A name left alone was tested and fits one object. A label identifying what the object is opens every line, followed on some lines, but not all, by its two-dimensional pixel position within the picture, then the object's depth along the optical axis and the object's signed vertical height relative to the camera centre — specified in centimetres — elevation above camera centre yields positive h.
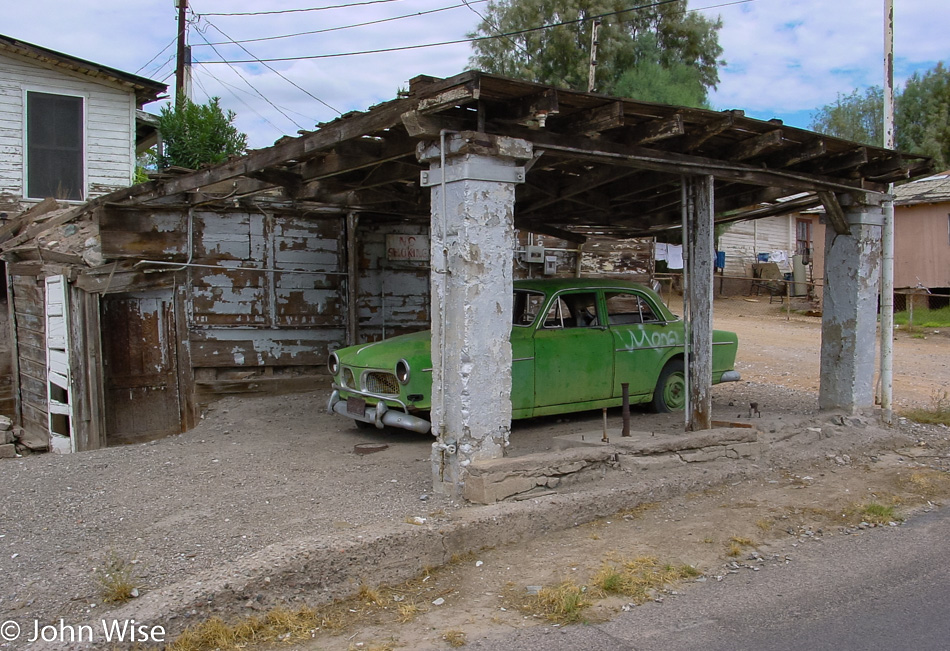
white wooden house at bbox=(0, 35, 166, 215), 1192 +279
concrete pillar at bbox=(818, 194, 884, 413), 786 -14
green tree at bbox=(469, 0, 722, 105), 2556 +866
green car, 679 -64
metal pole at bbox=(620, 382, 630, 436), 612 -95
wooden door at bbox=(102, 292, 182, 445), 914 -89
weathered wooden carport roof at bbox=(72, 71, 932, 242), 510 +117
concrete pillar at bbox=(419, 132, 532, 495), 501 -2
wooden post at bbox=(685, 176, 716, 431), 664 +0
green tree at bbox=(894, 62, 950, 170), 2758 +672
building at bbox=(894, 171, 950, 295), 2048 +155
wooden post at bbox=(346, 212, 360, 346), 1004 +19
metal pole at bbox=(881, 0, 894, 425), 805 +25
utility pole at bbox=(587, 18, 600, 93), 1853 +600
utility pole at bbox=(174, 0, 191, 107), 1947 +616
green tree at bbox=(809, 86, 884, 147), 3350 +807
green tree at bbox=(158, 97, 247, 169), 1525 +324
